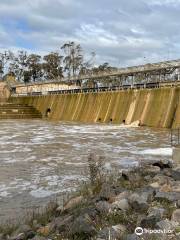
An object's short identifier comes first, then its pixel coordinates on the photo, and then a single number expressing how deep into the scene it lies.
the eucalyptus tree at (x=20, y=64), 44.39
